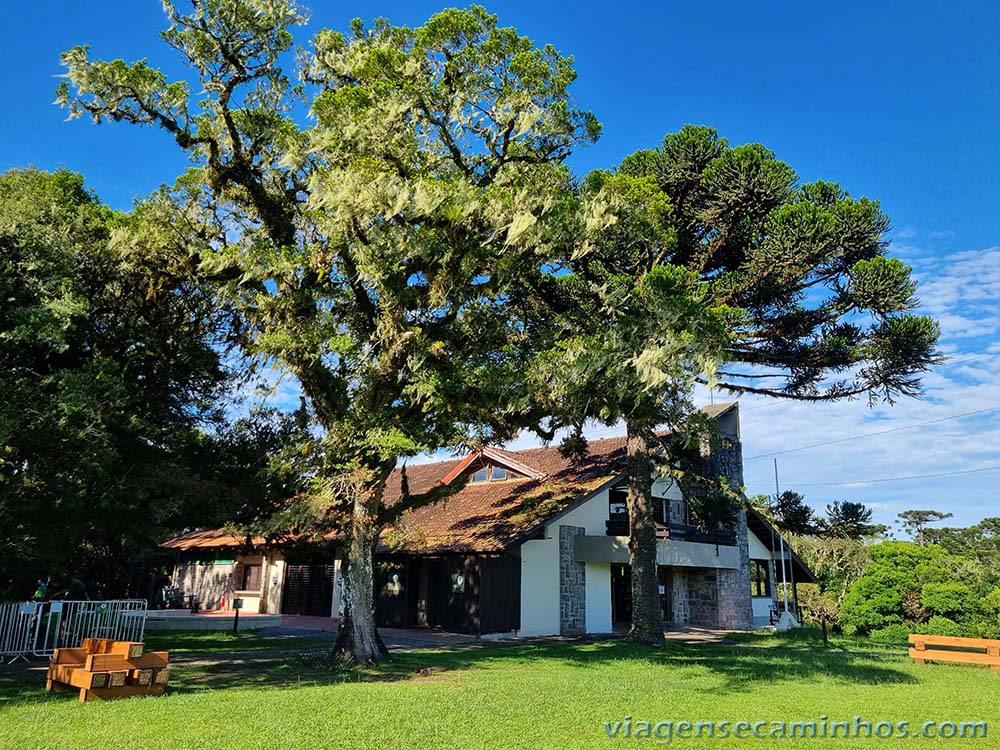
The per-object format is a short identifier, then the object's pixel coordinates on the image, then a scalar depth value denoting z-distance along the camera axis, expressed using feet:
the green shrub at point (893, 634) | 61.16
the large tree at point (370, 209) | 37.83
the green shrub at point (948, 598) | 57.97
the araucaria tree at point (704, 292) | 39.68
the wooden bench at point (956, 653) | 46.68
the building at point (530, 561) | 67.67
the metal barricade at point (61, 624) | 40.09
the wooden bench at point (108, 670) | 29.78
